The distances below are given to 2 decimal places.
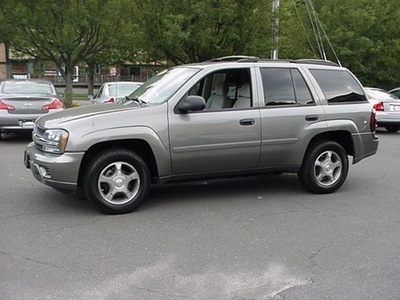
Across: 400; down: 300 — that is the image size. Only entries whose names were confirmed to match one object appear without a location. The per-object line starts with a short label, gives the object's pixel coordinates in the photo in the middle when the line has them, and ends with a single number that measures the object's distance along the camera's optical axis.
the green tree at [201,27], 13.98
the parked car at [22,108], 9.38
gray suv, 4.68
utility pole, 15.43
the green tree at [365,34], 20.06
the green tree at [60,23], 16.17
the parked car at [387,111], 12.32
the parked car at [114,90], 11.38
